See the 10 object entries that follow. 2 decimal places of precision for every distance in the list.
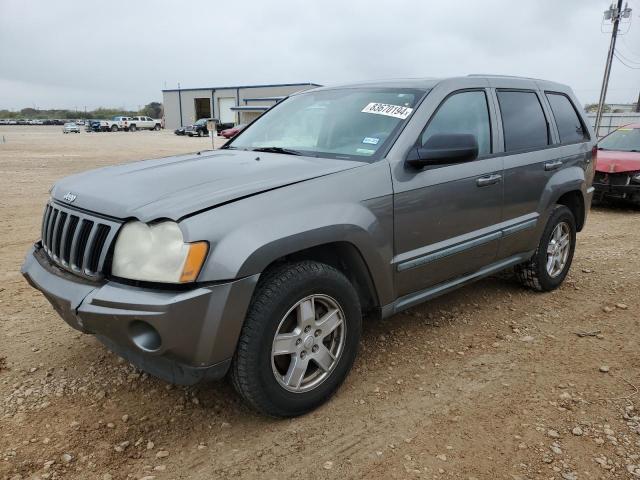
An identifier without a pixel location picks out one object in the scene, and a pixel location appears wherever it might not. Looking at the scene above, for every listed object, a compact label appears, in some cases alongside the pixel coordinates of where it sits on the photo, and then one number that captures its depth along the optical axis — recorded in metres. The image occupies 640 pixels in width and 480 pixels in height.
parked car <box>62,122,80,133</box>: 53.41
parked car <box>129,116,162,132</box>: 62.00
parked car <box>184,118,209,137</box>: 46.22
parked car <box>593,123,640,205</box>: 8.52
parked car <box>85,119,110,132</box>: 58.00
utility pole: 20.72
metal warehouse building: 55.15
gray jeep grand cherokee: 2.28
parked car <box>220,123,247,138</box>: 25.97
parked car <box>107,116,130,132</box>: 59.68
